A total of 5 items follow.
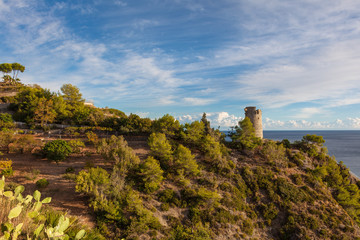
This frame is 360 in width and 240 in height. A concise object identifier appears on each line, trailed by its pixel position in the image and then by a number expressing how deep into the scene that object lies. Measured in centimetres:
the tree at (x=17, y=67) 7600
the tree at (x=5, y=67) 7288
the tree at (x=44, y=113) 4347
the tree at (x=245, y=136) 4131
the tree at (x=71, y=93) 6522
